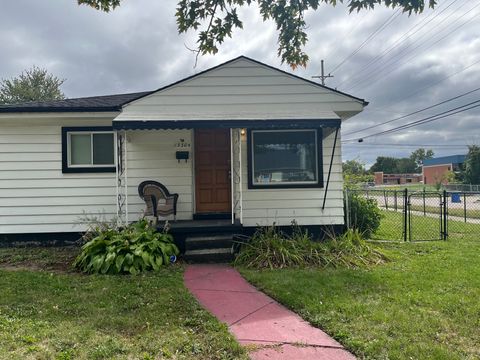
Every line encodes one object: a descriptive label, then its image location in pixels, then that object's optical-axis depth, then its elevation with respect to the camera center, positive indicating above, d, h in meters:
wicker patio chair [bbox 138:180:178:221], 7.03 -0.21
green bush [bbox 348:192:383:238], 8.49 -0.79
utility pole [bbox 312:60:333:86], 27.52 +8.86
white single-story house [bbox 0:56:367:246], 7.08 +0.65
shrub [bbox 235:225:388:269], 5.74 -1.18
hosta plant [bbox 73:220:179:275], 5.24 -1.02
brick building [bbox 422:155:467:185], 61.87 +3.57
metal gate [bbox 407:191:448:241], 8.38 -1.35
